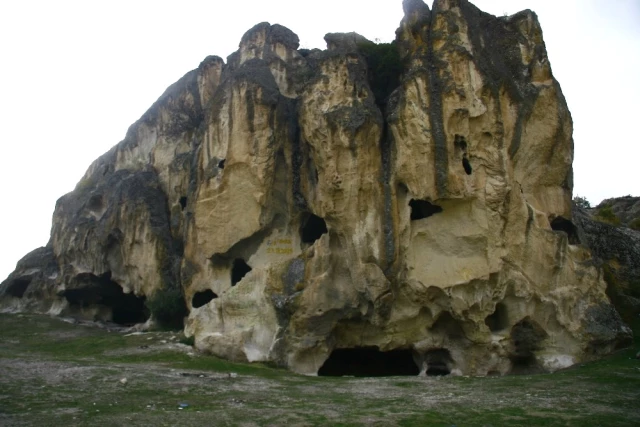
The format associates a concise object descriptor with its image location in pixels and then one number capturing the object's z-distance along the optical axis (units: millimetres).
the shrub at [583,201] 52238
